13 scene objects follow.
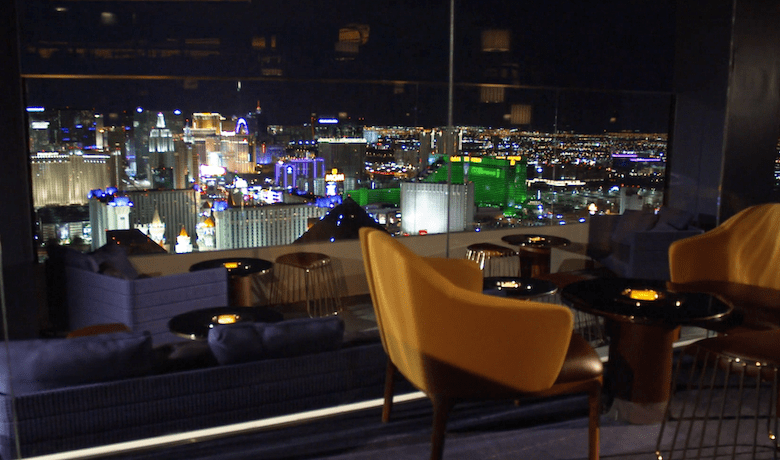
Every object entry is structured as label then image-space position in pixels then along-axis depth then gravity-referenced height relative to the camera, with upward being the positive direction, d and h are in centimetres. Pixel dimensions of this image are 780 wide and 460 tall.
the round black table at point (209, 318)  312 -94
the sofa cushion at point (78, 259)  434 -85
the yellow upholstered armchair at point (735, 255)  349 -60
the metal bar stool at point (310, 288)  562 -134
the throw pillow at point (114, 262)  429 -87
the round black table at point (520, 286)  354 -83
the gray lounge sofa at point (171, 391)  208 -89
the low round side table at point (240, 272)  462 -97
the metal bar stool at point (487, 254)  556 -97
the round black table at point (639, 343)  259 -84
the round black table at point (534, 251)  569 -98
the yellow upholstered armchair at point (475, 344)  211 -68
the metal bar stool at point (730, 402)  222 -121
